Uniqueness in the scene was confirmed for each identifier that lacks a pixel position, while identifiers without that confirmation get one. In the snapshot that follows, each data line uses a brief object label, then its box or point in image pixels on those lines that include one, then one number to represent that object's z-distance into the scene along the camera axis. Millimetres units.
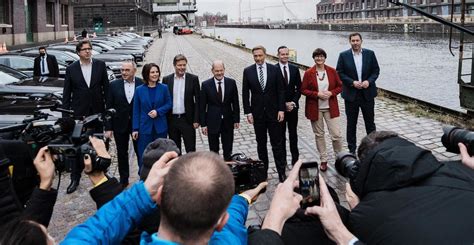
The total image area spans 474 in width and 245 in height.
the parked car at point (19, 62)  13757
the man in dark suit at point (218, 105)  6086
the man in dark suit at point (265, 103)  6062
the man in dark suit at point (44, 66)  12227
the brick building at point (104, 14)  69750
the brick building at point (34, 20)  29391
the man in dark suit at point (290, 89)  6223
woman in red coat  6297
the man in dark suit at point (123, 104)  5969
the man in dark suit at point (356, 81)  6820
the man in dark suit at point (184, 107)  6078
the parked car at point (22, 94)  7560
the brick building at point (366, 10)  77688
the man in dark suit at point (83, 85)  6105
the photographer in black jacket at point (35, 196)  2371
